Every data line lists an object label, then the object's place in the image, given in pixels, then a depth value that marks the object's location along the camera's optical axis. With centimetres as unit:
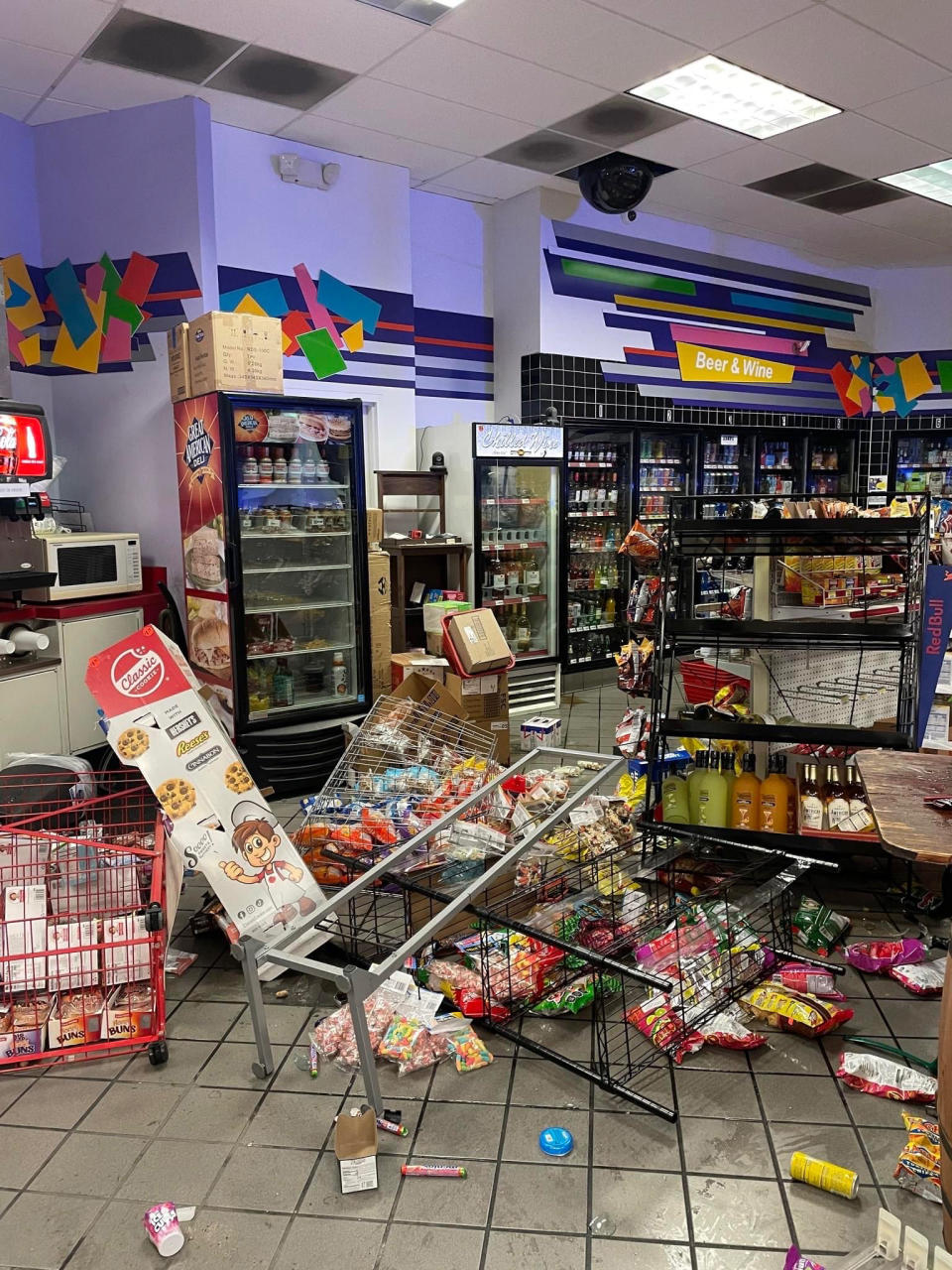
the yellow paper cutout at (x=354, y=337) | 629
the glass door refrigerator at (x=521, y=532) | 679
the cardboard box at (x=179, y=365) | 516
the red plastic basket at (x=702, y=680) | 457
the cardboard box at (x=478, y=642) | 547
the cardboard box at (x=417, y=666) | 570
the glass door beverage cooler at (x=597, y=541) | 781
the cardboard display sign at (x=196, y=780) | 318
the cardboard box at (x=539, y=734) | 581
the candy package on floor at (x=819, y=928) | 343
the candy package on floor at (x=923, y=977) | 313
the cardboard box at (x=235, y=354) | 491
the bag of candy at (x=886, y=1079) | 259
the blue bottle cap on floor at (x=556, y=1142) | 242
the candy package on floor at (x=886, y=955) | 327
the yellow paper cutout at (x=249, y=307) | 575
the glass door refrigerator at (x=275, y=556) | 508
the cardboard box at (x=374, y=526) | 594
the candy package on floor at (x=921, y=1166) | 223
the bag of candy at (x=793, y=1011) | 288
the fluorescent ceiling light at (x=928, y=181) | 683
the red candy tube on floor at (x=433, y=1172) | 235
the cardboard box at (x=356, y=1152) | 230
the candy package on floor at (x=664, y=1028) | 279
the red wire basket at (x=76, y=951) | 285
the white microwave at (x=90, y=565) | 483
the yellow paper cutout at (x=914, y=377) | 991
